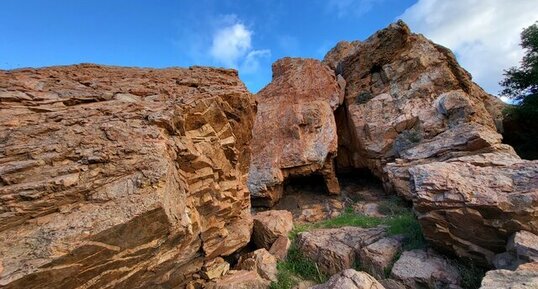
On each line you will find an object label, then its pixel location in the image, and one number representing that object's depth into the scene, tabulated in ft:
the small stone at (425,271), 22.80
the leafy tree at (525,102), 55.77
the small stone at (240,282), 25.32
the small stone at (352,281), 18.26
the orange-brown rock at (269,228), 35.24
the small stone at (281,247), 31.92
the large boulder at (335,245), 28.95
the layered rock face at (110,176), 14.07
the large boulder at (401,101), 45.44
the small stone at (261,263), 28.07
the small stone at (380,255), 26.58
